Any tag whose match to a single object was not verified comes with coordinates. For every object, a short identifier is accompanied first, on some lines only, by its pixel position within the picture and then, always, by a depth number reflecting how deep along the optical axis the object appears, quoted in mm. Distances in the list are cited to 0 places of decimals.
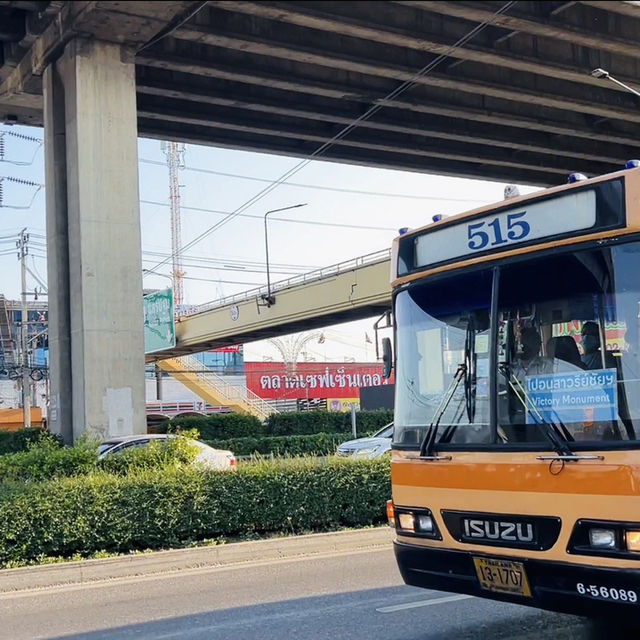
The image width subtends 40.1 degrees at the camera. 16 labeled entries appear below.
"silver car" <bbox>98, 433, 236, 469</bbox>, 18172
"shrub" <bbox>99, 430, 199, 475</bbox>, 13484
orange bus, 5344
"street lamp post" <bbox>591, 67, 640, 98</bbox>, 22281
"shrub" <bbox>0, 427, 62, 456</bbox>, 29444
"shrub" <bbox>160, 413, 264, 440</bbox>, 37625
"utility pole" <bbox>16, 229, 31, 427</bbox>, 49469
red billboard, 88188
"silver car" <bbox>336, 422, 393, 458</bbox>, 20406
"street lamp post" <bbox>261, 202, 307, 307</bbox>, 47031
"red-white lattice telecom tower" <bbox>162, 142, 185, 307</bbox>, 100062
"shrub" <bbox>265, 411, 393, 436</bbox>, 41188
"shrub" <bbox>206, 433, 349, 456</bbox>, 30344
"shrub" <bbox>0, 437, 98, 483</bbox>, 12812
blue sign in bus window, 5430
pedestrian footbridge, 39812
